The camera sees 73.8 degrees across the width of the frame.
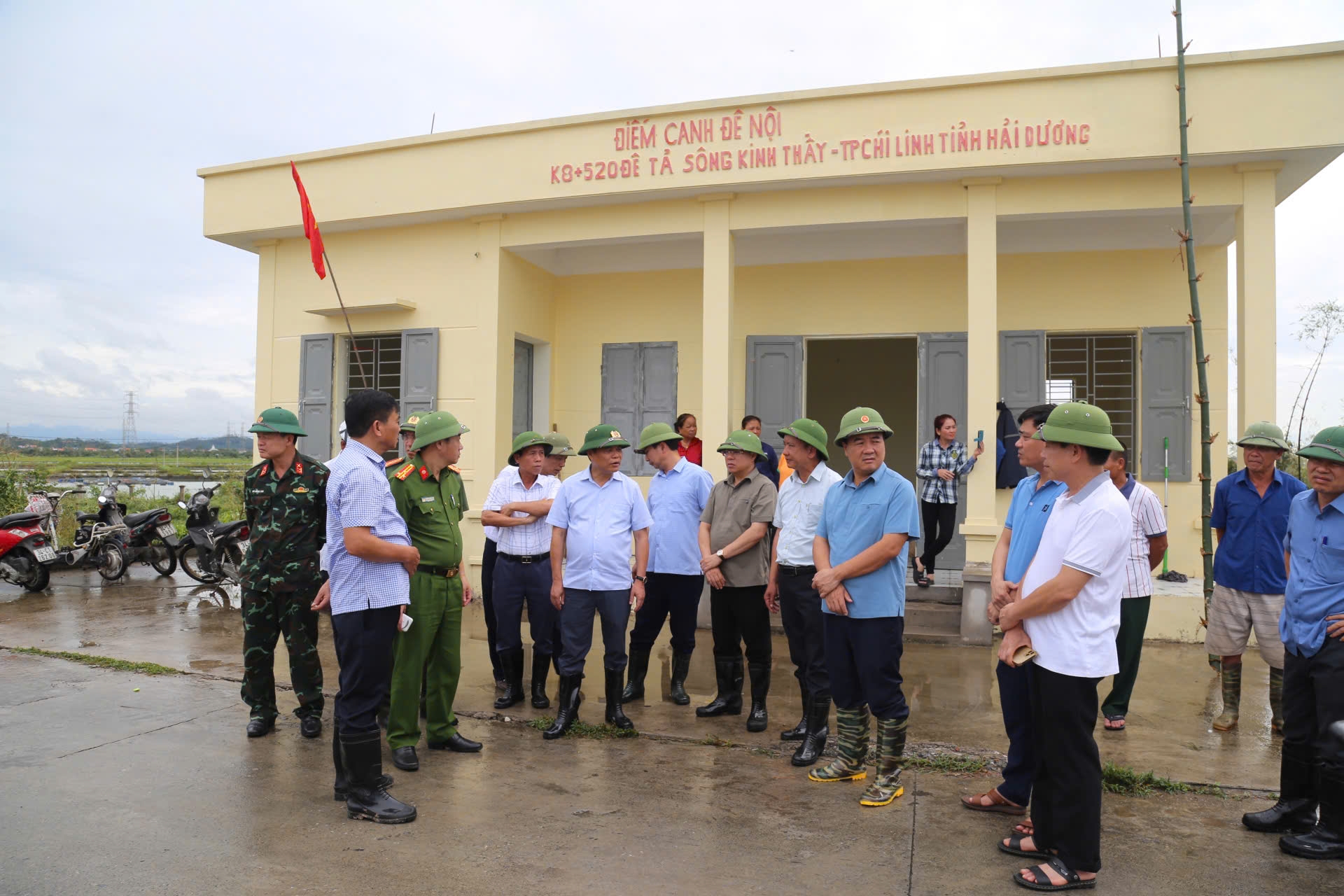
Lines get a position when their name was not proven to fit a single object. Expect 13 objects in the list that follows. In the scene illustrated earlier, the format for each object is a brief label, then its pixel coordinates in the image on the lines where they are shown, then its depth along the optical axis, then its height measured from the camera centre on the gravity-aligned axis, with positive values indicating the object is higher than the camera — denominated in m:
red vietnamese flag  9.11 +2.45
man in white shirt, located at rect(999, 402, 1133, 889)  3.18 -0.53
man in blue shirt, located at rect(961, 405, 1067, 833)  3.70 -0.80
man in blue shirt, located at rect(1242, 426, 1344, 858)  3.53 -0.74
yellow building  7.67 +2.42
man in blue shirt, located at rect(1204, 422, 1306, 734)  4.88 -0.44
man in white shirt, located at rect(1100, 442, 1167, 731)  4.95 -0.53
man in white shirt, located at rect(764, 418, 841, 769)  4.78 -0.43
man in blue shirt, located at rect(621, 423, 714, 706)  5.70 -0.62
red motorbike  9.44 -0.93
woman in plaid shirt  8.12 -0.09
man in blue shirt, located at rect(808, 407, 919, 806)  4.03 -0.51
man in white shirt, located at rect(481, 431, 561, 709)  5.44 -0.56
